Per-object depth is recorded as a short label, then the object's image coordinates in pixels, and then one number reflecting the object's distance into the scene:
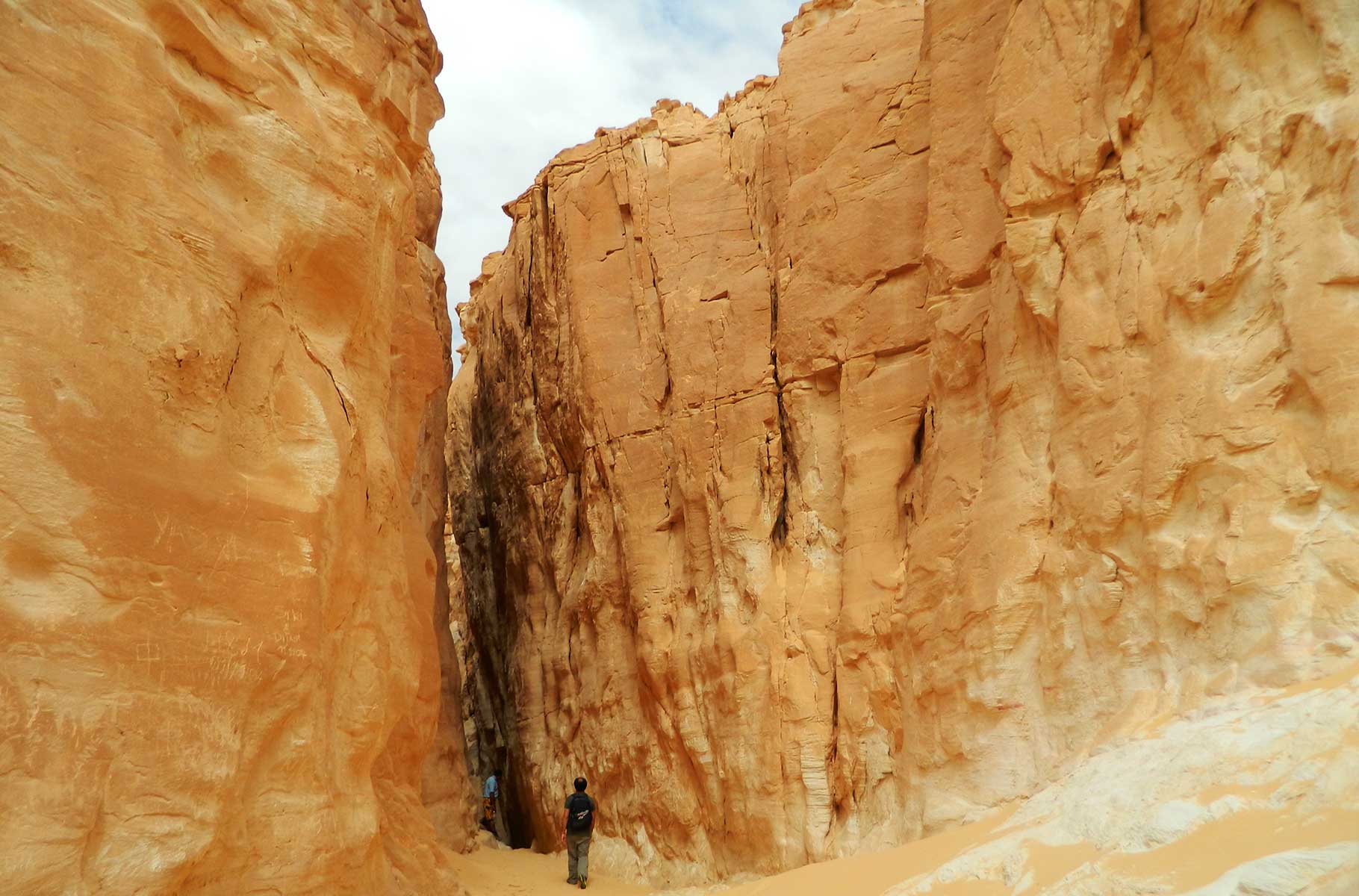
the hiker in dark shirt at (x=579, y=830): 12.99
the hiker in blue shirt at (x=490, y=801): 18.12
